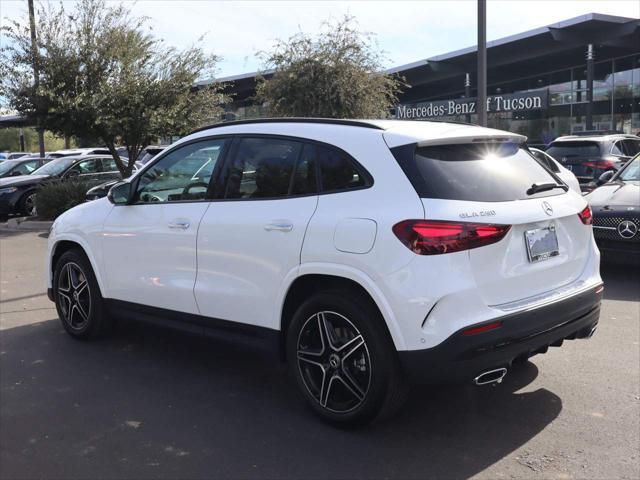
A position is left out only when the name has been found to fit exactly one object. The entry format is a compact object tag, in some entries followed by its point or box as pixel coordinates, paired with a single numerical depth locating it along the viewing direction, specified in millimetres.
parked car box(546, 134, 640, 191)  13203
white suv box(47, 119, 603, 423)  3330
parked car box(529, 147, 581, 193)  9391
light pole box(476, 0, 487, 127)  11656
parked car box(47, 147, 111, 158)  18247
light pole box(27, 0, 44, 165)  14742
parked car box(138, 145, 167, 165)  18281
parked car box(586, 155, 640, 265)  7375
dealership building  26578
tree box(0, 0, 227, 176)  14672
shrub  14711
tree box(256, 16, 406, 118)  16781
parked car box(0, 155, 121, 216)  15859
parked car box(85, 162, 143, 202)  13242
